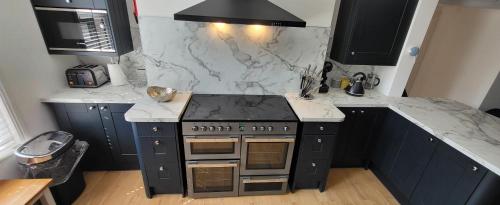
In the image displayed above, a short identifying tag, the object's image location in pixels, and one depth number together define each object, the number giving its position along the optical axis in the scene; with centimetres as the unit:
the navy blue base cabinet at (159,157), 164
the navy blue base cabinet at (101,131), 190
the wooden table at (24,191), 123
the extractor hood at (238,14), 134
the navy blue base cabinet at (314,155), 181
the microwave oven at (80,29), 181
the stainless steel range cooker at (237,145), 168
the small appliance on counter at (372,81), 246
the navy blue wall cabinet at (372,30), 194
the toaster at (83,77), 205
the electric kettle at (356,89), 222
